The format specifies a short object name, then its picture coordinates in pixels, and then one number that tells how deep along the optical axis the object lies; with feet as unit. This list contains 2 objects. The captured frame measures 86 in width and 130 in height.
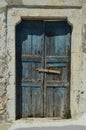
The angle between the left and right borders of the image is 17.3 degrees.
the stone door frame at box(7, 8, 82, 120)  19.28
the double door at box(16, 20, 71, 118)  19.90
